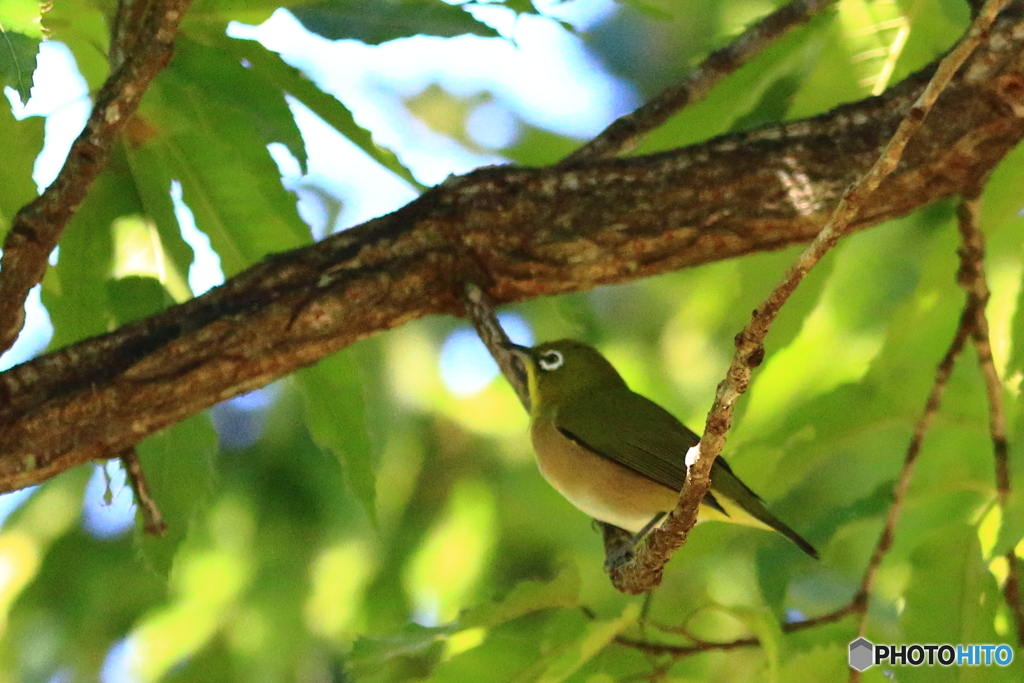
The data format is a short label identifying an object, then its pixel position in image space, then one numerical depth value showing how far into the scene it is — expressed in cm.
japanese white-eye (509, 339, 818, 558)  643
